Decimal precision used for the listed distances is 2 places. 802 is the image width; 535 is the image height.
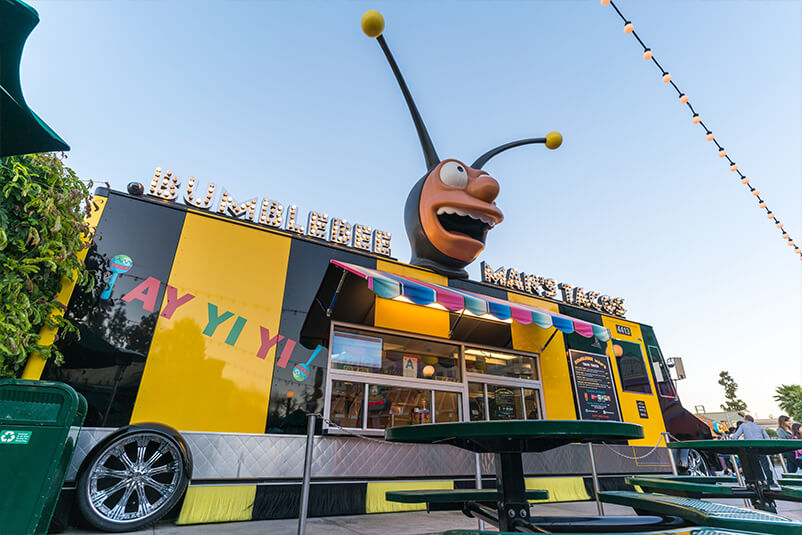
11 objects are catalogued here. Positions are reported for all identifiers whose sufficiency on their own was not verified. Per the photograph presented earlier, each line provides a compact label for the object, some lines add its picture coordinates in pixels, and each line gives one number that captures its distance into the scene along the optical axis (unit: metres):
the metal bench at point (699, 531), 0.83
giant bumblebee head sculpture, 6.00
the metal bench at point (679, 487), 2.07
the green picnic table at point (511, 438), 1.20
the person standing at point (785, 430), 6.57
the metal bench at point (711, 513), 1.09
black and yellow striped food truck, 3.48
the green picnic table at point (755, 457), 2.53
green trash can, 2.20
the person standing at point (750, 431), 5.39
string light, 4.39
